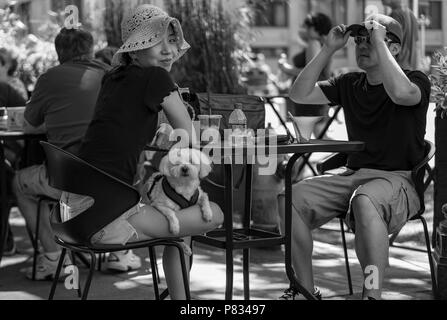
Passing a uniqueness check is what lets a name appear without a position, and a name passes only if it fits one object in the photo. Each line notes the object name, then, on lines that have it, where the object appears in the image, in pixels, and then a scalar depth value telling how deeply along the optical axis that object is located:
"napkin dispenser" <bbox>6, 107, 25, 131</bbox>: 7.59
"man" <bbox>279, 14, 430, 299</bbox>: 5.74
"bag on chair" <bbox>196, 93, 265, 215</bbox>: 6.48
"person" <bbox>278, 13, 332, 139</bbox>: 11.42
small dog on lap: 4.99
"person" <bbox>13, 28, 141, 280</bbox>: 7.16
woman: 5.02
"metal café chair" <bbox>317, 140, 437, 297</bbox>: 6.04
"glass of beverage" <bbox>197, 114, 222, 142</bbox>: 5.68
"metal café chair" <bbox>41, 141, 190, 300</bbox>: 4.91
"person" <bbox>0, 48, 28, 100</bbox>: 9.09
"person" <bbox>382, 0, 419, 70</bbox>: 10.19
